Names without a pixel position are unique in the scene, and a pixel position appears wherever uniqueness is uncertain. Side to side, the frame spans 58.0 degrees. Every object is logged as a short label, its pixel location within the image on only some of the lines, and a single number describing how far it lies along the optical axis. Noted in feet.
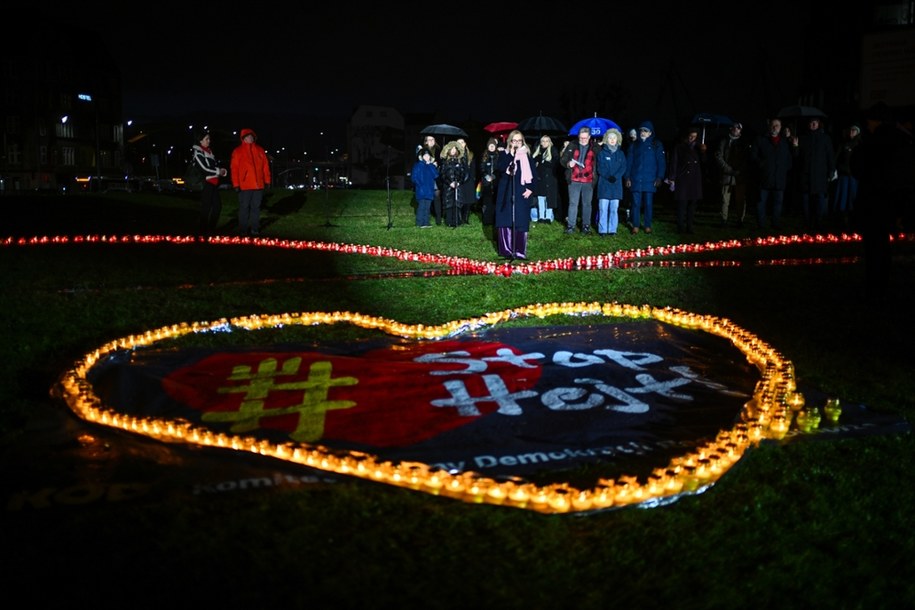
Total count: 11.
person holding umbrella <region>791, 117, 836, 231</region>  52.16
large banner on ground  15.96
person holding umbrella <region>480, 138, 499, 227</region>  56.18
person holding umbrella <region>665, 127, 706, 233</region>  51.19
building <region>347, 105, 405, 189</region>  239.09
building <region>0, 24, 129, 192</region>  208.95
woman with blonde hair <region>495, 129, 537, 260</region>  39.81
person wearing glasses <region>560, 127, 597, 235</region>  51.34
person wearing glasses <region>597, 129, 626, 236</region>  50.14
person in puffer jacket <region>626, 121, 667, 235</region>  51.19
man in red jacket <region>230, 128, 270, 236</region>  50.21
